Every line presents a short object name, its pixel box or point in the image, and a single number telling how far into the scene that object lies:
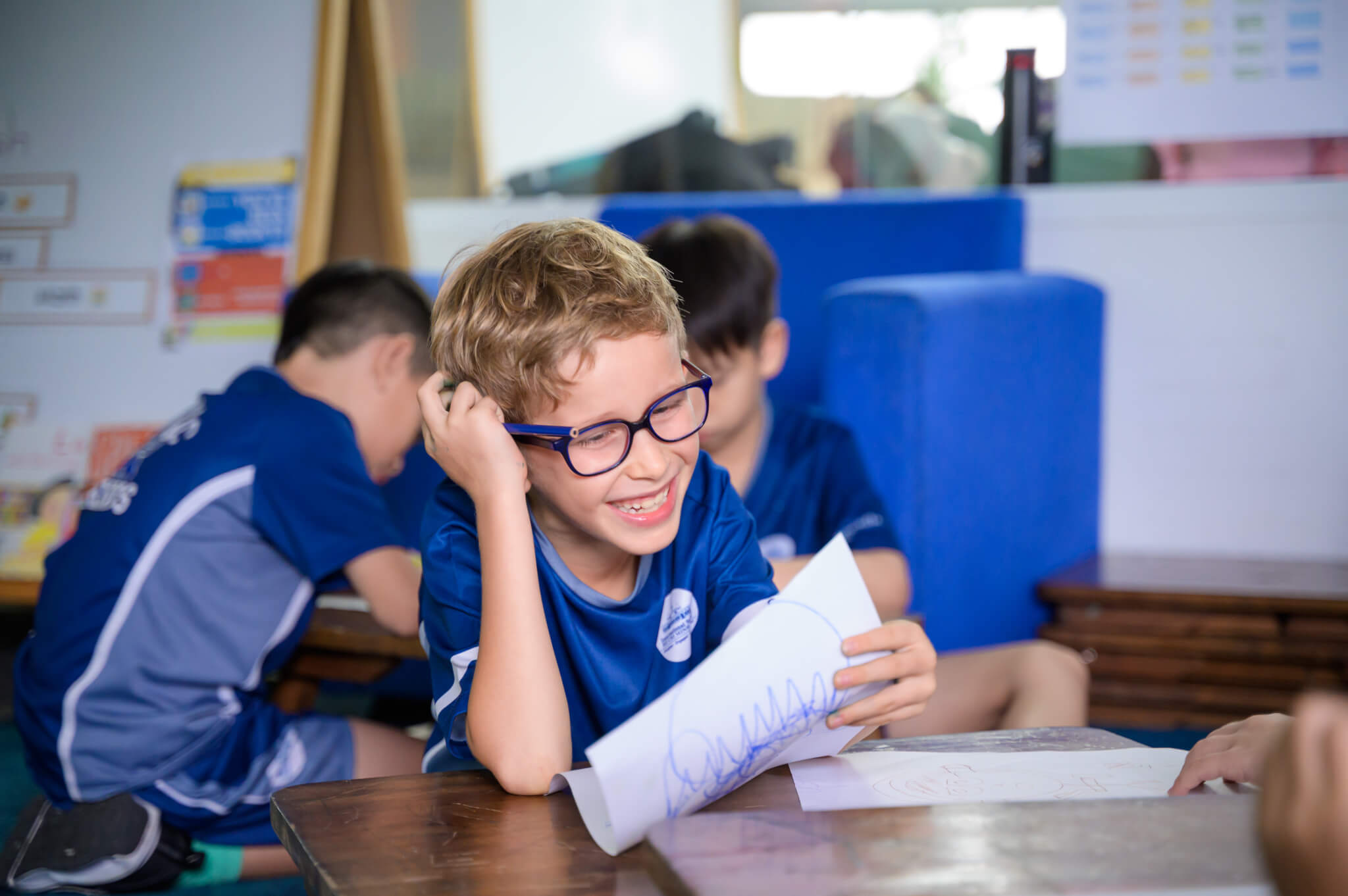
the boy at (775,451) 1.34
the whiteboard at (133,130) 2.16
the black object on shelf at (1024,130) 2.64
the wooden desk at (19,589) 1.95
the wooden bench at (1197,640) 2.07
